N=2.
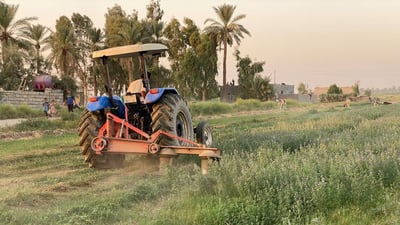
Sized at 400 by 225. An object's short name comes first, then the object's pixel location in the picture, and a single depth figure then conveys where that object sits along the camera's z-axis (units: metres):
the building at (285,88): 86.19
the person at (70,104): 29.25
